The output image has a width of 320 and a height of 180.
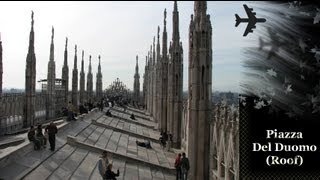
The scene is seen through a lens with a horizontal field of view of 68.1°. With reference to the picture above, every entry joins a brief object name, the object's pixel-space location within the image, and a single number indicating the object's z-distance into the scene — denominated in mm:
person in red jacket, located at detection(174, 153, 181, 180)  8885
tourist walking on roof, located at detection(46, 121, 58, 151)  9429
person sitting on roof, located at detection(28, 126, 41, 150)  9171
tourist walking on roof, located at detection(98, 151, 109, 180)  6954
